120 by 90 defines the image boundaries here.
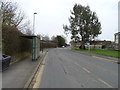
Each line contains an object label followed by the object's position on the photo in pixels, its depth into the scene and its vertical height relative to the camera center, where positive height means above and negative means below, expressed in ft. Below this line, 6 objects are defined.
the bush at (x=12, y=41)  23.50 +0.87
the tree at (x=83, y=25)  102.48 +22.40
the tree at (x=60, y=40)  227.42 +10.76
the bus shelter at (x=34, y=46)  32.20 -0.80
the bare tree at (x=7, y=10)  41.35 +17.26
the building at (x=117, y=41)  98.56 +3.48
